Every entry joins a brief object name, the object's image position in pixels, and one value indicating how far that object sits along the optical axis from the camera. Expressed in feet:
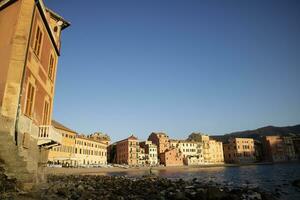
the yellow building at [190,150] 419.95
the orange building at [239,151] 458.91
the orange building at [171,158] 383.86
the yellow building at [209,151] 443.32
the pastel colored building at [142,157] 375.90
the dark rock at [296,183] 99.96
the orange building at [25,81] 42.22
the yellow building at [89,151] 285.02
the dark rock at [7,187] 33.54
